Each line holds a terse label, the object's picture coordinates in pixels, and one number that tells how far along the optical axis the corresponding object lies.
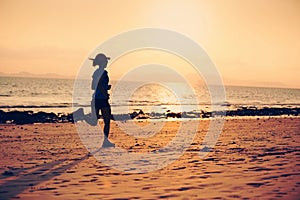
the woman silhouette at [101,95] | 11.94
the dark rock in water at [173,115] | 27.83
